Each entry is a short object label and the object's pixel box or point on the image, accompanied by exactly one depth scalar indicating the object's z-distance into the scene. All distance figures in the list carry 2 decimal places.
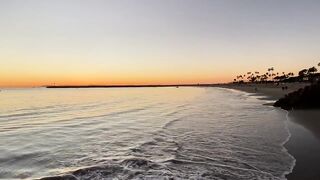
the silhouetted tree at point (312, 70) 92.11
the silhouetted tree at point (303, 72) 98.68
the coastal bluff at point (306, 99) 17.93
